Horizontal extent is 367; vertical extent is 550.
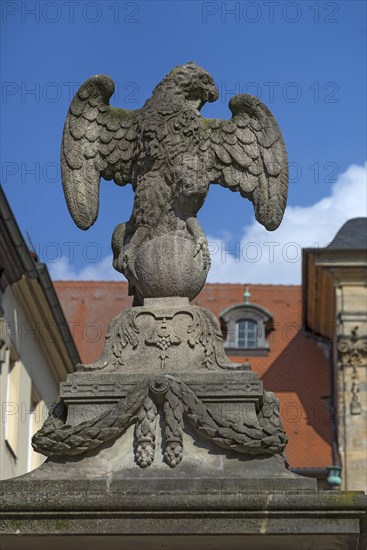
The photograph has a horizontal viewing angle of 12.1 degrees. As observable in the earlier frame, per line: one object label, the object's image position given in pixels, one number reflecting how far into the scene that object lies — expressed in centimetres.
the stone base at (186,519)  858
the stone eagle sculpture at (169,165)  1021
